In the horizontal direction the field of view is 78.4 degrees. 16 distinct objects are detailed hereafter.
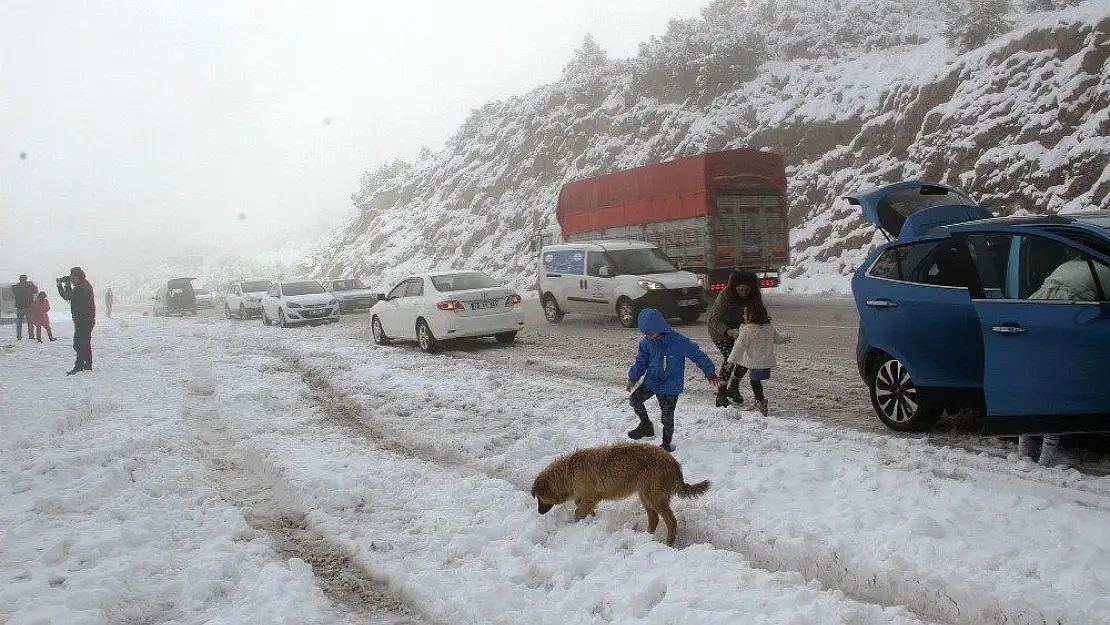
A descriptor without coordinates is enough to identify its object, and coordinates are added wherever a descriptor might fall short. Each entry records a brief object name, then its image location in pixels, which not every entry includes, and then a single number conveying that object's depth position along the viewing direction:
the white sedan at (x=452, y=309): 12.56
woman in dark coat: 7.05
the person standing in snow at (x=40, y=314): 20.14
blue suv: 4.30
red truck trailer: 17.05
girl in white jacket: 6.66
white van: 14.29
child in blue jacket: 5.70
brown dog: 4.19
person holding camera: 12.76
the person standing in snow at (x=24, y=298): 20.30
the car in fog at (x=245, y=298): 27.11
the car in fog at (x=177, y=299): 37.16
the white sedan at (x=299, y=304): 21.00
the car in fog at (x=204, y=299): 43.66
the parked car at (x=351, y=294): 26.50
